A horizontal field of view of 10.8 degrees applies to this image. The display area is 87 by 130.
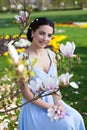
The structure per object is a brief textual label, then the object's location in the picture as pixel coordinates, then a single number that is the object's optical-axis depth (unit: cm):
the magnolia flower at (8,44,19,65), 183
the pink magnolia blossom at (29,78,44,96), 246
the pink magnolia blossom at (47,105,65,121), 279
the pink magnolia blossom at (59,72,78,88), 234
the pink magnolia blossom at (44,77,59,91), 230
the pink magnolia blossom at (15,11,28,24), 310
